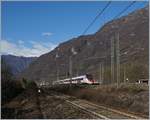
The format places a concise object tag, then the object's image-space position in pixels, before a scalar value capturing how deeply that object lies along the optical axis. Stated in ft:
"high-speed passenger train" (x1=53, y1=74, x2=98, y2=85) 179.66
